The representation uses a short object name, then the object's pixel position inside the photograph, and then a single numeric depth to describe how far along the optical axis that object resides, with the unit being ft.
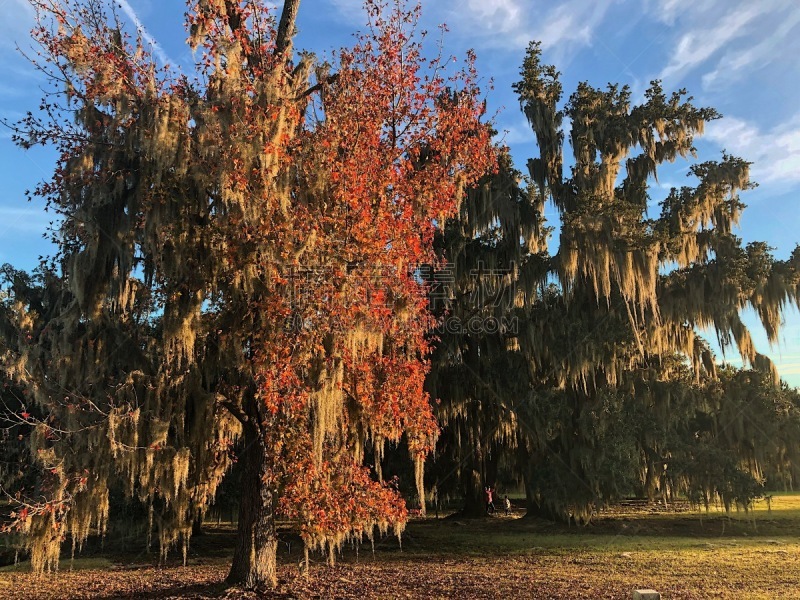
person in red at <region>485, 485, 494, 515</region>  70.84
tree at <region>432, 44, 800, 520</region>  44.78
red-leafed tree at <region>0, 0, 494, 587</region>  24.97
